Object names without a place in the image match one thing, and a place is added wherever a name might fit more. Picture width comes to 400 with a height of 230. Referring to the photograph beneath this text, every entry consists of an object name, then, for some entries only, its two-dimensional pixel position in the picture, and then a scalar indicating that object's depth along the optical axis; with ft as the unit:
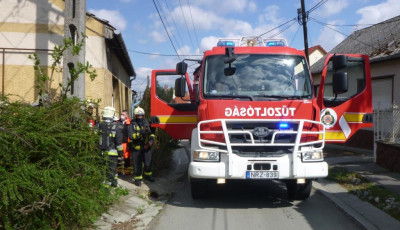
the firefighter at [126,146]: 28.43
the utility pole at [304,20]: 62.49
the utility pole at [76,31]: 25.43
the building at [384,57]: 45.98
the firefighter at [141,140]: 26.96
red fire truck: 19.80
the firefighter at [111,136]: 23.75
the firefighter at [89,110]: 18.15
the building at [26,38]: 34.94
